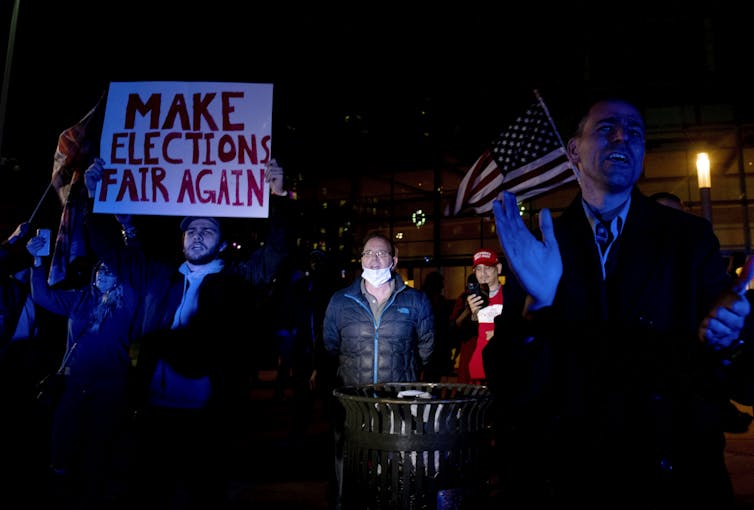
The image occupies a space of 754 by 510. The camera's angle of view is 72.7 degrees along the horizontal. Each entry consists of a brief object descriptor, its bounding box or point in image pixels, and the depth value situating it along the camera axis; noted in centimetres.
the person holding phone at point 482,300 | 545
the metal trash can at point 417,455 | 227
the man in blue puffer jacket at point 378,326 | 445
